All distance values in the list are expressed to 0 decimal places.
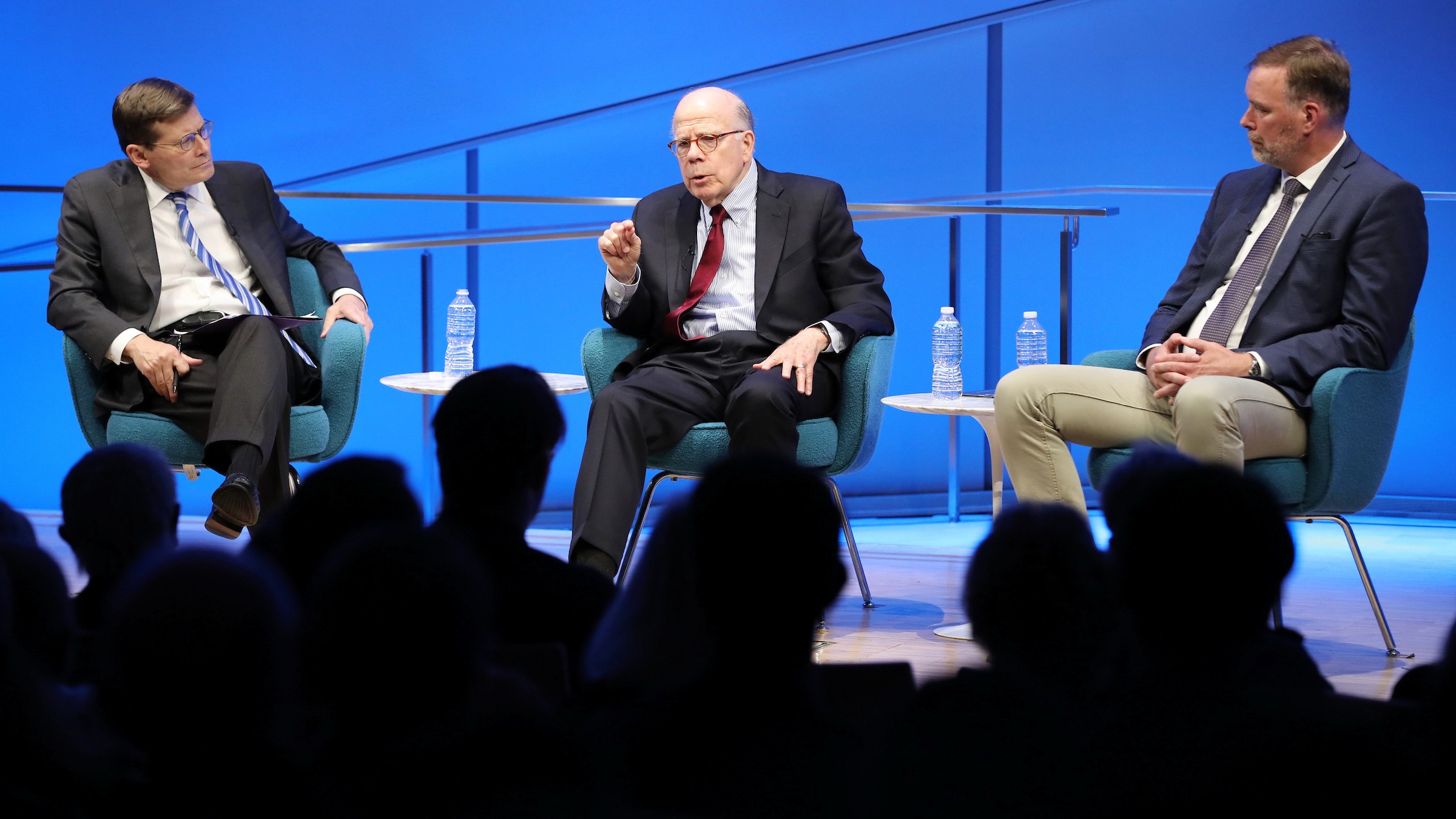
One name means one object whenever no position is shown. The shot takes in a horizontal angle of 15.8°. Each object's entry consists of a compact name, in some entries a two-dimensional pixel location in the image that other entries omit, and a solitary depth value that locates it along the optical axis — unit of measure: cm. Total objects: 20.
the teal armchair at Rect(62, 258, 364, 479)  1102
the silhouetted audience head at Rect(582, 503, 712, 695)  664
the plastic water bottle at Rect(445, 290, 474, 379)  1208
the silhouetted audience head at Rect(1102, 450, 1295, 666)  630
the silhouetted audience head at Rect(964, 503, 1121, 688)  620
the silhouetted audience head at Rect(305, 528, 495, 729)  582
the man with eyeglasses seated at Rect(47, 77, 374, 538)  1094
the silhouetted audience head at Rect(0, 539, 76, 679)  679
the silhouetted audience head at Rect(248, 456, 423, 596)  779
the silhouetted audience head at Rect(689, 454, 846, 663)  615
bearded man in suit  1065
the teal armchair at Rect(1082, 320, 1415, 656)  1062
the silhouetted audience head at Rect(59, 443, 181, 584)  758
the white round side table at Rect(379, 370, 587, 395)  1133
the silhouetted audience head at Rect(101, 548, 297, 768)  549
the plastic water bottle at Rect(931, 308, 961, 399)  1179
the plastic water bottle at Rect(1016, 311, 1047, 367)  1213
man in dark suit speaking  1094
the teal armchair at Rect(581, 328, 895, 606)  1091
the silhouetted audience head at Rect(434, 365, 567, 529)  833
